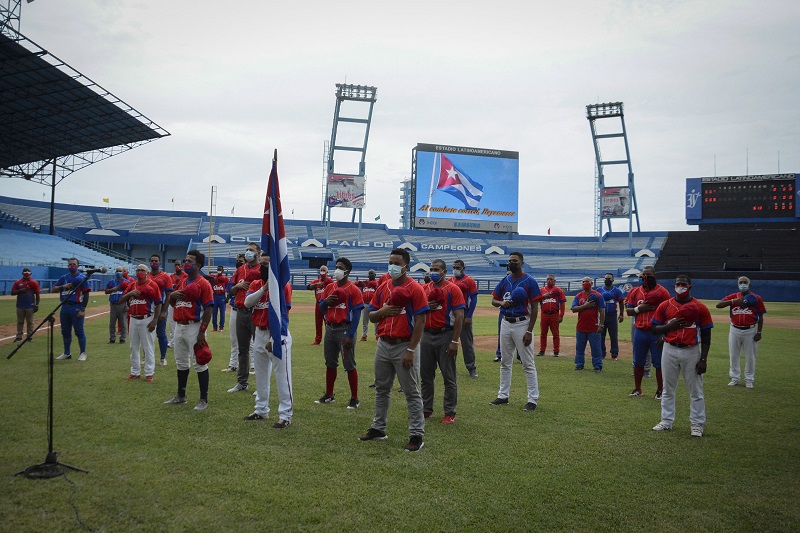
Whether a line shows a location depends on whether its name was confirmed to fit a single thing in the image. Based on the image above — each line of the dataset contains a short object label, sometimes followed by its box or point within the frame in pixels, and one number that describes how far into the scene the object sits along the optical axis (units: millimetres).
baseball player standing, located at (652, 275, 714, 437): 7164
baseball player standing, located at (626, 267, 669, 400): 9070
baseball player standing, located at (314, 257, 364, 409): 8430
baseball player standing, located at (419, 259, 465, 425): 7848
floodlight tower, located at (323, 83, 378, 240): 57375
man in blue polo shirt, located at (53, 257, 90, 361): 11913
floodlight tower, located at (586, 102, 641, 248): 59062
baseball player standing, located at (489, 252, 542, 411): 8531
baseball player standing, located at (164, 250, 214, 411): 8055
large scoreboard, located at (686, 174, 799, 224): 50188
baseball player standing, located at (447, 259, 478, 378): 11680
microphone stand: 5090
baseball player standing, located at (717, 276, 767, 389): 10883
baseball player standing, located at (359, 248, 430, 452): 6508
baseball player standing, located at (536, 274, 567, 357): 14492
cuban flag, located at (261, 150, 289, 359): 7070
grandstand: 51594
